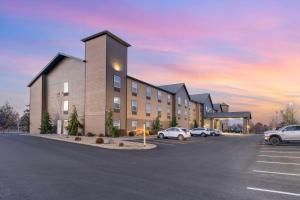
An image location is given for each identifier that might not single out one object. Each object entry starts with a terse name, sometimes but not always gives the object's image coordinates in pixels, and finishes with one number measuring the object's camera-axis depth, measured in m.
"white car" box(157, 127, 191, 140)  25.07
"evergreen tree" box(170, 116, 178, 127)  38.91
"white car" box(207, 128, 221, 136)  35.79
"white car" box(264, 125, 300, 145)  18.56
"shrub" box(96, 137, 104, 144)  17.94
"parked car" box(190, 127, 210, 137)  34.81
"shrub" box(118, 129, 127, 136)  26.81
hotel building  25.95
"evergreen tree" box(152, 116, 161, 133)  34.09
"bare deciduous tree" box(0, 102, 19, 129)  67.21
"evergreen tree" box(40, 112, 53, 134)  29.68
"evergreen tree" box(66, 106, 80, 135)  26.40
